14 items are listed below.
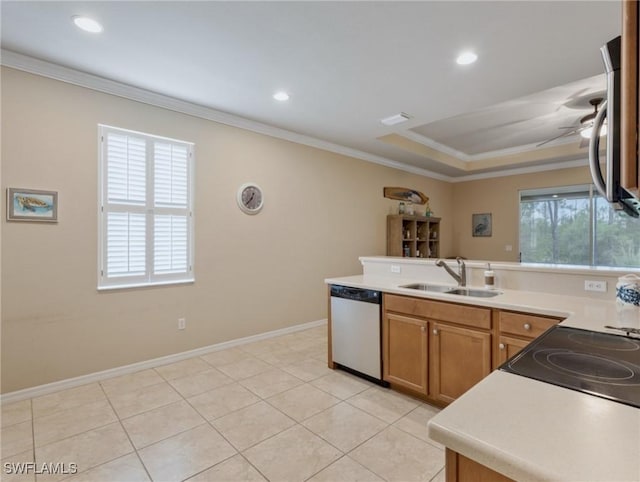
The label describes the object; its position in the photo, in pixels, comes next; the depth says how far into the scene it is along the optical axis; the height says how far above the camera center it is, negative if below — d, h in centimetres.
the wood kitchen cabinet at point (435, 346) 225 -77
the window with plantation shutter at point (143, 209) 307 +35
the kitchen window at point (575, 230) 537 +29
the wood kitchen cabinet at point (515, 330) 196 -53
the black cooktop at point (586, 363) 90 -39
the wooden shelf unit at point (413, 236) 585 +18
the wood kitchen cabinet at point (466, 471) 70 -51
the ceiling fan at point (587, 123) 350 +137
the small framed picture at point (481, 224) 692 +46
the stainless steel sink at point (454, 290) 265 -39
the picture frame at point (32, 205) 261 +31
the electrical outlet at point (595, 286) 219 -27
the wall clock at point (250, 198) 398 +58
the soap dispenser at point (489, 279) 270 -28
